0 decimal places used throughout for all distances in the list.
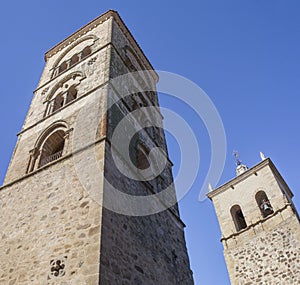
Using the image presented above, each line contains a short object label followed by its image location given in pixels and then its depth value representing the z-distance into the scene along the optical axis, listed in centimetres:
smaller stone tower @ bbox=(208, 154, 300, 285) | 1545
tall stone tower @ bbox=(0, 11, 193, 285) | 571
